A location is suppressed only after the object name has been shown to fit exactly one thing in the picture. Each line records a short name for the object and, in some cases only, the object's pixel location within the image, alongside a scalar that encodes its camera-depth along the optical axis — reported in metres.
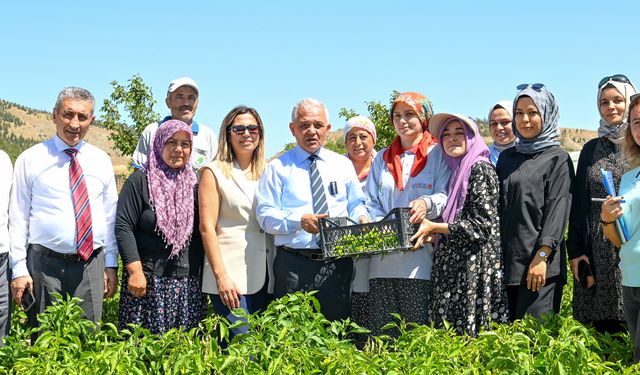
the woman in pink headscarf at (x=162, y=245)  4.36
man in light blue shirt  4.30
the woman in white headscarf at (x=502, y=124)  6.18
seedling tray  3.97
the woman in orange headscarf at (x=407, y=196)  4.33
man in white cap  5.77
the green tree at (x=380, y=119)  18.31
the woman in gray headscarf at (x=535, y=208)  4.06
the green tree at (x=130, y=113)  18.81
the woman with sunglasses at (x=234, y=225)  4.36
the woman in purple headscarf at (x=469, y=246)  4.11
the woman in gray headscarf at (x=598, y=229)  4.18
